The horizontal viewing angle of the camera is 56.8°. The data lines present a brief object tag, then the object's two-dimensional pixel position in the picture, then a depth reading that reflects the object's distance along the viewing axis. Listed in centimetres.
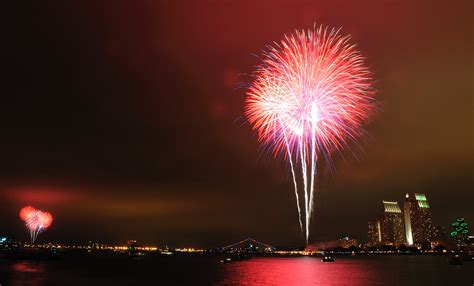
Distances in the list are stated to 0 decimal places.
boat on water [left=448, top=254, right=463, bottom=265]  12790
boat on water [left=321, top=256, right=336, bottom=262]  16390
